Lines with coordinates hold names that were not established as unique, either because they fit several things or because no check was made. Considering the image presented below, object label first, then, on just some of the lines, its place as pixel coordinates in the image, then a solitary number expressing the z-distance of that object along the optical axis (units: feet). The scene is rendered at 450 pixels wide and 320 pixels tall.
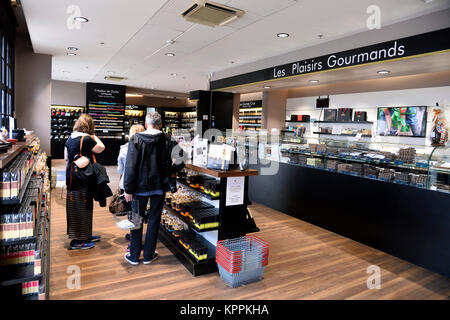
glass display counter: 11.32
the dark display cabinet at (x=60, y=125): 38.81
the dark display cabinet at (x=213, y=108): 29.04
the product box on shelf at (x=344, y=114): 24.43
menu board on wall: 38.60
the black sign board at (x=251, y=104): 39.09
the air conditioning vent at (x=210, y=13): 12.26
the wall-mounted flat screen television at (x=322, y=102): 26.40
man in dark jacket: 9.78
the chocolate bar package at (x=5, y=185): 6.08
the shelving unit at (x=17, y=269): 6.03
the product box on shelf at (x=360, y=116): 23.23
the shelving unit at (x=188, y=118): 49.78
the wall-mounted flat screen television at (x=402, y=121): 19.72
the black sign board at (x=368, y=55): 12.30
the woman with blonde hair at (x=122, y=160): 11.97
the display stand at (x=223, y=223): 9.84
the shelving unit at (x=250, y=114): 38.93
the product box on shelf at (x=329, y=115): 25.89
